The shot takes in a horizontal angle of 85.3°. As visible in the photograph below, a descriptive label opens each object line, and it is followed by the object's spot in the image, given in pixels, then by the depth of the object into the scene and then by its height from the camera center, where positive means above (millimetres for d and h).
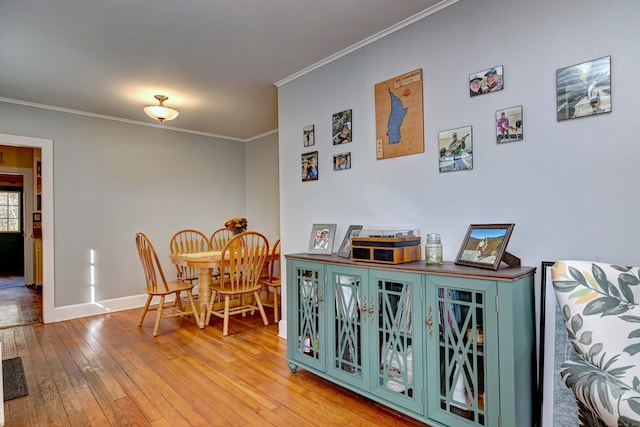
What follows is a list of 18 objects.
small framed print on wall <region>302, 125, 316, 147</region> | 3031 +699
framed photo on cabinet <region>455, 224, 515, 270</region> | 1675 -168
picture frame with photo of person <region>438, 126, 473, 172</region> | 2021 +381
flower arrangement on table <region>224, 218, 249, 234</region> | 4029 -109
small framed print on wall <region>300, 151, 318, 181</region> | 3008 +431
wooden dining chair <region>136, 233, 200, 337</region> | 3447 -732
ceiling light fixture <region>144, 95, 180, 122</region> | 3461 +1056
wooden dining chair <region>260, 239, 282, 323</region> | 3750 -735
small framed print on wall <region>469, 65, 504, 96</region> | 1904 +739
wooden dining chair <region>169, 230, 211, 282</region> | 4676 -379
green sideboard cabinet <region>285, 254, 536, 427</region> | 1533 -647
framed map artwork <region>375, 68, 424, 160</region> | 2268 +662
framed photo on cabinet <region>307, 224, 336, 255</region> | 2693 -191
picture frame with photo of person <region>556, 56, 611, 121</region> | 1579 +574
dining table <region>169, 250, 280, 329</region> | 3441 -489
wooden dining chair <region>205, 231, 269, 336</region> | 3400 -576
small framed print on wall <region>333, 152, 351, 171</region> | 2725 +423
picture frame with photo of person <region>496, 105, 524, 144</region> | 1828 +467
